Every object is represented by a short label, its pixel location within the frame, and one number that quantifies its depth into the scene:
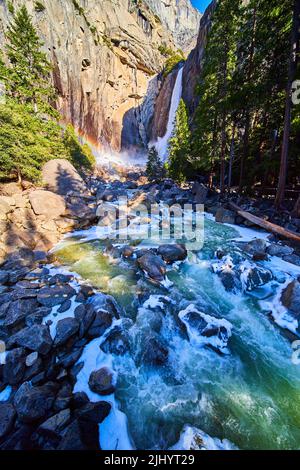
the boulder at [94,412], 2.97
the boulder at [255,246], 7.50
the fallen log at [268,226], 7.53
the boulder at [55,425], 2.68
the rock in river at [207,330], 4.39
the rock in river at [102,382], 3.36
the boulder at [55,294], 4.96
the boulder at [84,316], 4.28
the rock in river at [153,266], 6.41
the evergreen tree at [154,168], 27.28
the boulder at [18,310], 4.29
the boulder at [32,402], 2.85
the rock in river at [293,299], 4.89
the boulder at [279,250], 7.24
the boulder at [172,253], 7.38
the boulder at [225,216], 11.08
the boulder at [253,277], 6.03
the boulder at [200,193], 14.93
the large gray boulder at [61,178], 13.80
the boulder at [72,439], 2.56
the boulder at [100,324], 4.27
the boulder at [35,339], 3.70
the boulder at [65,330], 3.95
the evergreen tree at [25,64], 15.88
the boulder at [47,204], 10.01
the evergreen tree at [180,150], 21.77
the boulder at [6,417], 2.73
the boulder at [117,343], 4.06
